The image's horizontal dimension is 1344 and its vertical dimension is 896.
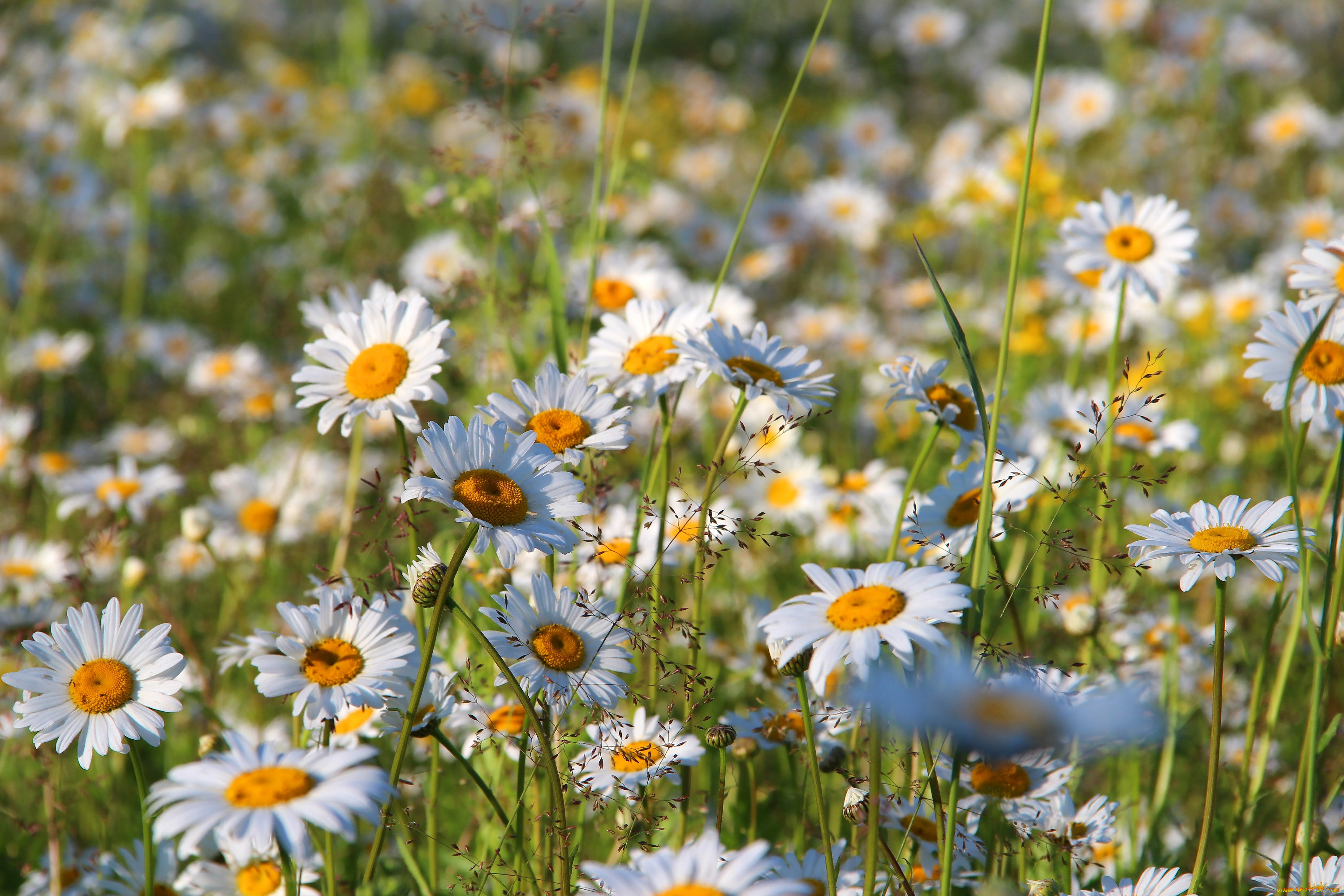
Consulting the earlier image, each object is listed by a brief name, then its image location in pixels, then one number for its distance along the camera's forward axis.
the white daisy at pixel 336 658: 1.37
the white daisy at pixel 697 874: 1.30
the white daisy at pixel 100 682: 1.37
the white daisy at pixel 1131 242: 1.55
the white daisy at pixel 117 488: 1.80
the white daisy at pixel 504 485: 1.36
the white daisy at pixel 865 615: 1.33
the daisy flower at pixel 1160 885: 1.37
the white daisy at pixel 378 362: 1.41
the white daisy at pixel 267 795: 1.30
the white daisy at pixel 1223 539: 1.37
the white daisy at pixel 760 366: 1.40
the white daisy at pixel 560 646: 1.38
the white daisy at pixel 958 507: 1.44
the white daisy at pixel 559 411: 1.40
